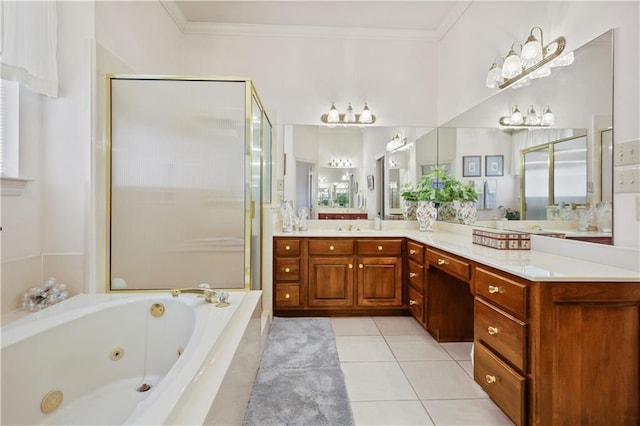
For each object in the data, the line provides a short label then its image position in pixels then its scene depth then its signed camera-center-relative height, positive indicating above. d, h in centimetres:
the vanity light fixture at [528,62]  181 +97
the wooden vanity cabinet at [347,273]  284 -59
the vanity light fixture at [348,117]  328 +99
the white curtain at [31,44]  141 +81
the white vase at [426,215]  313 -5
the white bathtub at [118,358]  96 -59
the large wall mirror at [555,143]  155 +42
